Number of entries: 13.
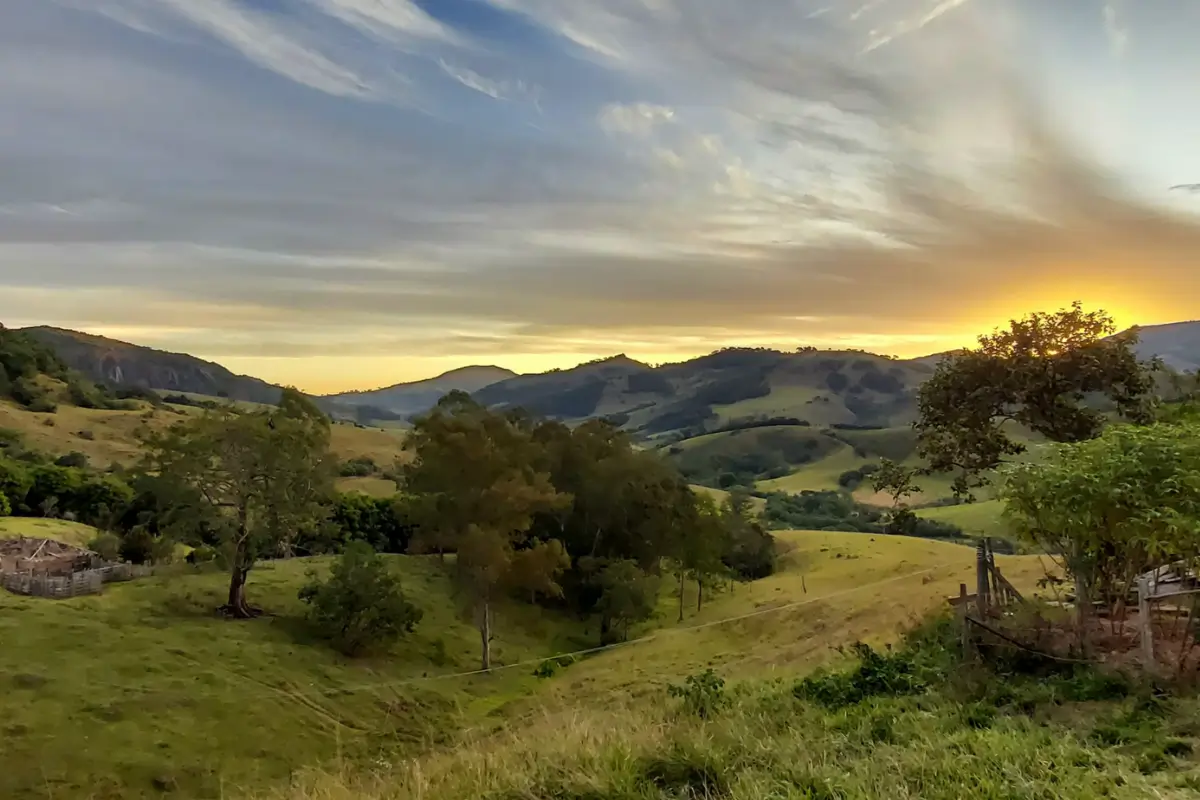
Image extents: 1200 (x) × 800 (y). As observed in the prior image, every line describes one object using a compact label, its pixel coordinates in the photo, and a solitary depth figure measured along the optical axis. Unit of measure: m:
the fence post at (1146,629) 9.51
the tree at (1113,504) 9.77
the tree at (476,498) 31.20
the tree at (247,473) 28.62
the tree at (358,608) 29.41
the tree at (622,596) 37.38
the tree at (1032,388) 20.06
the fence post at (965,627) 10.82
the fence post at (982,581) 11.64
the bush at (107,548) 34.94
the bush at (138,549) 35.38
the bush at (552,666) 31.30
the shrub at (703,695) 9.51
